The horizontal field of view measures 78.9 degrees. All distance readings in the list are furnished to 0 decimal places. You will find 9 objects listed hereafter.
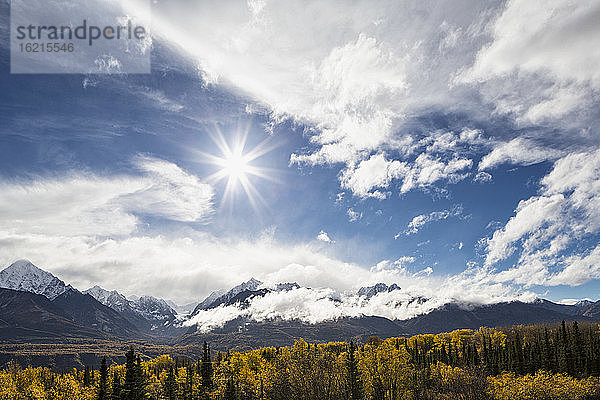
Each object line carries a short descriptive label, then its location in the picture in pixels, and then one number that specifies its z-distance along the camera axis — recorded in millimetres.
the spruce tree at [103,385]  69662
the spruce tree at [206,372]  99875
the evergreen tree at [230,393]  86438
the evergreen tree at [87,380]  138500
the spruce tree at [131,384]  61188
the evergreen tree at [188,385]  103862
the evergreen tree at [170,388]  97431
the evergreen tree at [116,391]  61812
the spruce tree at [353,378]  98431
